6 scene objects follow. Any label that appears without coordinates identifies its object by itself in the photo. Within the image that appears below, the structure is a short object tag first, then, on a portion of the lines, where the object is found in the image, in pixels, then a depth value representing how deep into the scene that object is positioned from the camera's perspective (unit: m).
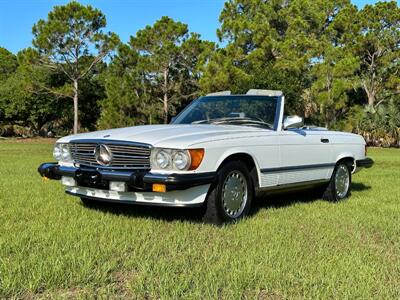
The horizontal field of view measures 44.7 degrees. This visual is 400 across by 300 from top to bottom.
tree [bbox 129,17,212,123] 40.34
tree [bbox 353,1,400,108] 42.34
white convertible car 5.08
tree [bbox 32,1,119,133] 38.47
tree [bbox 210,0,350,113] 32.69
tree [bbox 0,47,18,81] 57.47
